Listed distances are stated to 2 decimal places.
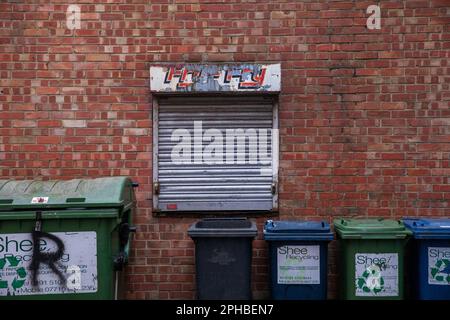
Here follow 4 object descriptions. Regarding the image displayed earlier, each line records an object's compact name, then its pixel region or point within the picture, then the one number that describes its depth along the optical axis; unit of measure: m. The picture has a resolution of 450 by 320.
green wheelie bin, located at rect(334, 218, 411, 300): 5.52
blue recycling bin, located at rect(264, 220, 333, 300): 5.57
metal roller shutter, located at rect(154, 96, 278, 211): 6.64
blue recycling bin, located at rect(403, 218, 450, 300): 5.54
